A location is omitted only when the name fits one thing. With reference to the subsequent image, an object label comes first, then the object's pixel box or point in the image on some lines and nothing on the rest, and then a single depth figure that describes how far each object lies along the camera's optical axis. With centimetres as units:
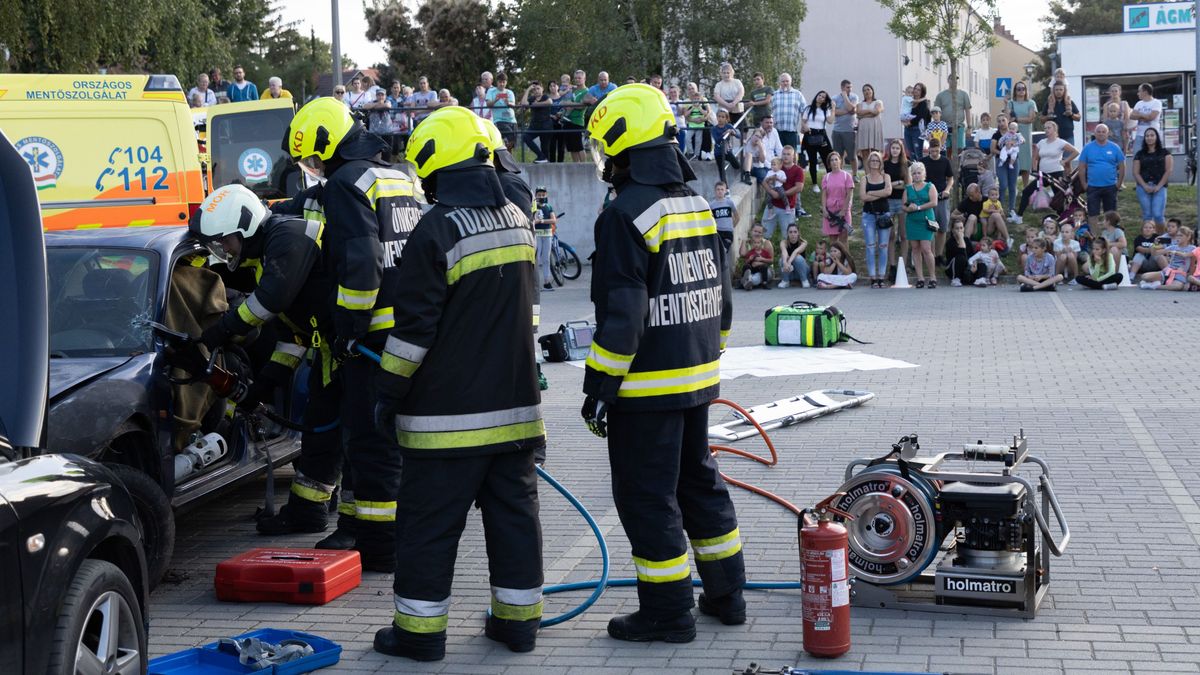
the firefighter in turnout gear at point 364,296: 636
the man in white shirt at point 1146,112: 2339
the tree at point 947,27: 2533
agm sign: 3559
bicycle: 2397
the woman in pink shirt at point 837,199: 2147
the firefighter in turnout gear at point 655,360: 511
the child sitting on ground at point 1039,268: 1988
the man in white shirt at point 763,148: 2455
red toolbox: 592
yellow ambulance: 1252
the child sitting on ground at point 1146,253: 2012
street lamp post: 2578
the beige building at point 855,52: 4759
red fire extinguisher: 498
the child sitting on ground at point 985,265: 2078
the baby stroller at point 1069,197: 2232
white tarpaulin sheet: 1281
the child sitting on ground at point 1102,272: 1994
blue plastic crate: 495
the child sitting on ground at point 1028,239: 1989
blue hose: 582
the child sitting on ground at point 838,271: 2130
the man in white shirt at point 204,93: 2239
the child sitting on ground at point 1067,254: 2031
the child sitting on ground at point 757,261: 2136
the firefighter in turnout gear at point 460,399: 507
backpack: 1439
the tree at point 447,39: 4381
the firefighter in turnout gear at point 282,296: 657
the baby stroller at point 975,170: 2252
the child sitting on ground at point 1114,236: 2014
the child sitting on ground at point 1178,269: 1945
